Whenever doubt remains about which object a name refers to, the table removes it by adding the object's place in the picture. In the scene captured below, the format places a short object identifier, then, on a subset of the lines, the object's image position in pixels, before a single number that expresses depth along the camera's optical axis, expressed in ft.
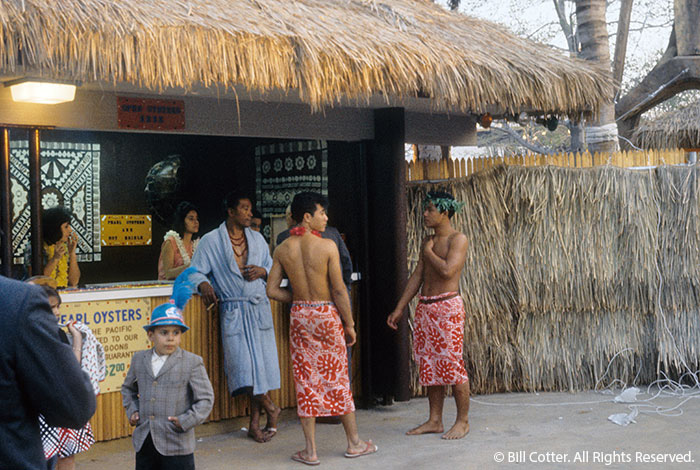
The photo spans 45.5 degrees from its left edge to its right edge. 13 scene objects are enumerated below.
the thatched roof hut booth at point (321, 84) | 16.87
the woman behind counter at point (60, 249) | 22.91
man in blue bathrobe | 20.52
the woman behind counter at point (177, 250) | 25.63
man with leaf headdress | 20.40
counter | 19.47
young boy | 13.58
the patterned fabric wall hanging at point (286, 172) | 26.89
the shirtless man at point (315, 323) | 18.42
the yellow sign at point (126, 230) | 31.86
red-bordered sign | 20.76
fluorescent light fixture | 17.99
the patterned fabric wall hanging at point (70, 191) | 28.55
